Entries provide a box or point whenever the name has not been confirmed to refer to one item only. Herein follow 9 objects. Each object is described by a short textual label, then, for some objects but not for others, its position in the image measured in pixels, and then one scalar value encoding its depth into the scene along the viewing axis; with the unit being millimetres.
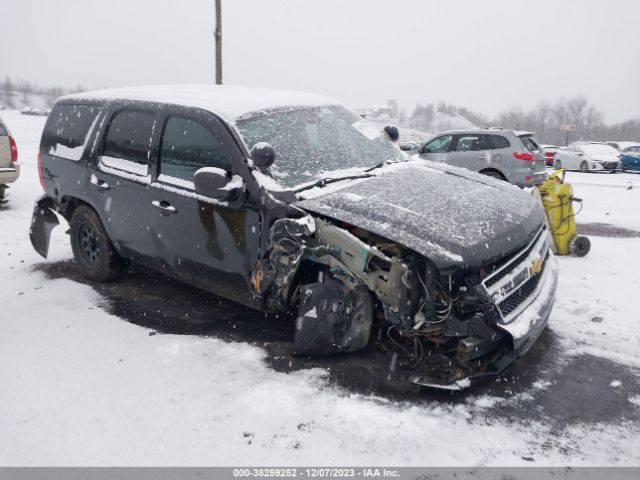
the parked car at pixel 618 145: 26931
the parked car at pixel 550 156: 22712
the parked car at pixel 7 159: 9172
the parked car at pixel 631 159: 21016
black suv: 3146
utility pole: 11623
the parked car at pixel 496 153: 10555
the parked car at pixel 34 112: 58234
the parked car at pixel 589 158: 20922
